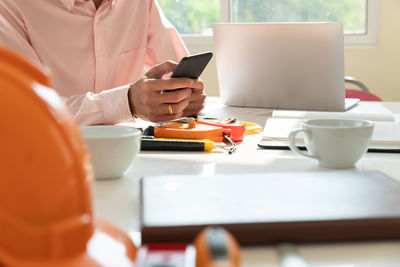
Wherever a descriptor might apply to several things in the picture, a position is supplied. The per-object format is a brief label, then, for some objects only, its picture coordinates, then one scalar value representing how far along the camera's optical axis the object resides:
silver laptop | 1.42
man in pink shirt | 1.33
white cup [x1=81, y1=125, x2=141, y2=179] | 0.75
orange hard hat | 0.40
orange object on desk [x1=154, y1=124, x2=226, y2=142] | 1.06
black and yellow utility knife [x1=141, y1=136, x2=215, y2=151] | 0.99
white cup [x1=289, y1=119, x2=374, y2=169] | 0.82
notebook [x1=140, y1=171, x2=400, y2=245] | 0.51
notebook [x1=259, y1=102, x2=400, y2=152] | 1.03
